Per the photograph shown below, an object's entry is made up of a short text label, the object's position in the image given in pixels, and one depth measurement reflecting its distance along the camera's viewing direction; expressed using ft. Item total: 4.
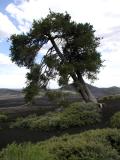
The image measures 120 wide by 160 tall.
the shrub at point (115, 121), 32.78
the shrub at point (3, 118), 51.93
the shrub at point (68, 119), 39.38
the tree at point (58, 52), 49.55
